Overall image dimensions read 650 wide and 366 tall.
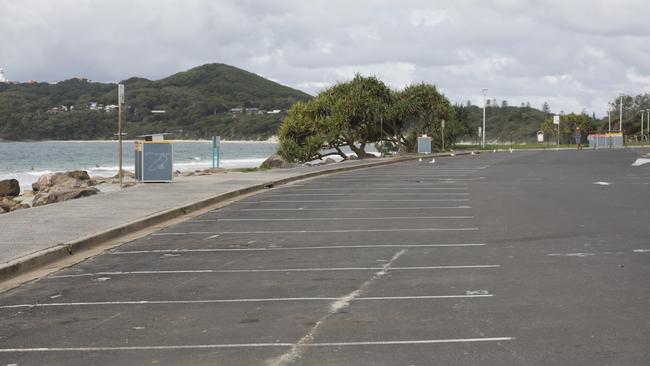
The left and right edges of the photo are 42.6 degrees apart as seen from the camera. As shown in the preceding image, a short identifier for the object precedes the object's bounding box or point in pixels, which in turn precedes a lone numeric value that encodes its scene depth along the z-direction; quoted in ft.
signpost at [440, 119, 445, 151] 205.87
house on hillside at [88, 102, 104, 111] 630.33
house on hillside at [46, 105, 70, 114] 621.31
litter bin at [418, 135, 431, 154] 190.29
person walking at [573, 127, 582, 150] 252.21
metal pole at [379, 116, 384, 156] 192.13
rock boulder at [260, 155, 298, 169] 155.74
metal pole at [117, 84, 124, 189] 72.59
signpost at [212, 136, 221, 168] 122.52
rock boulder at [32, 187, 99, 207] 79.33
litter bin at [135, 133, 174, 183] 80.69
